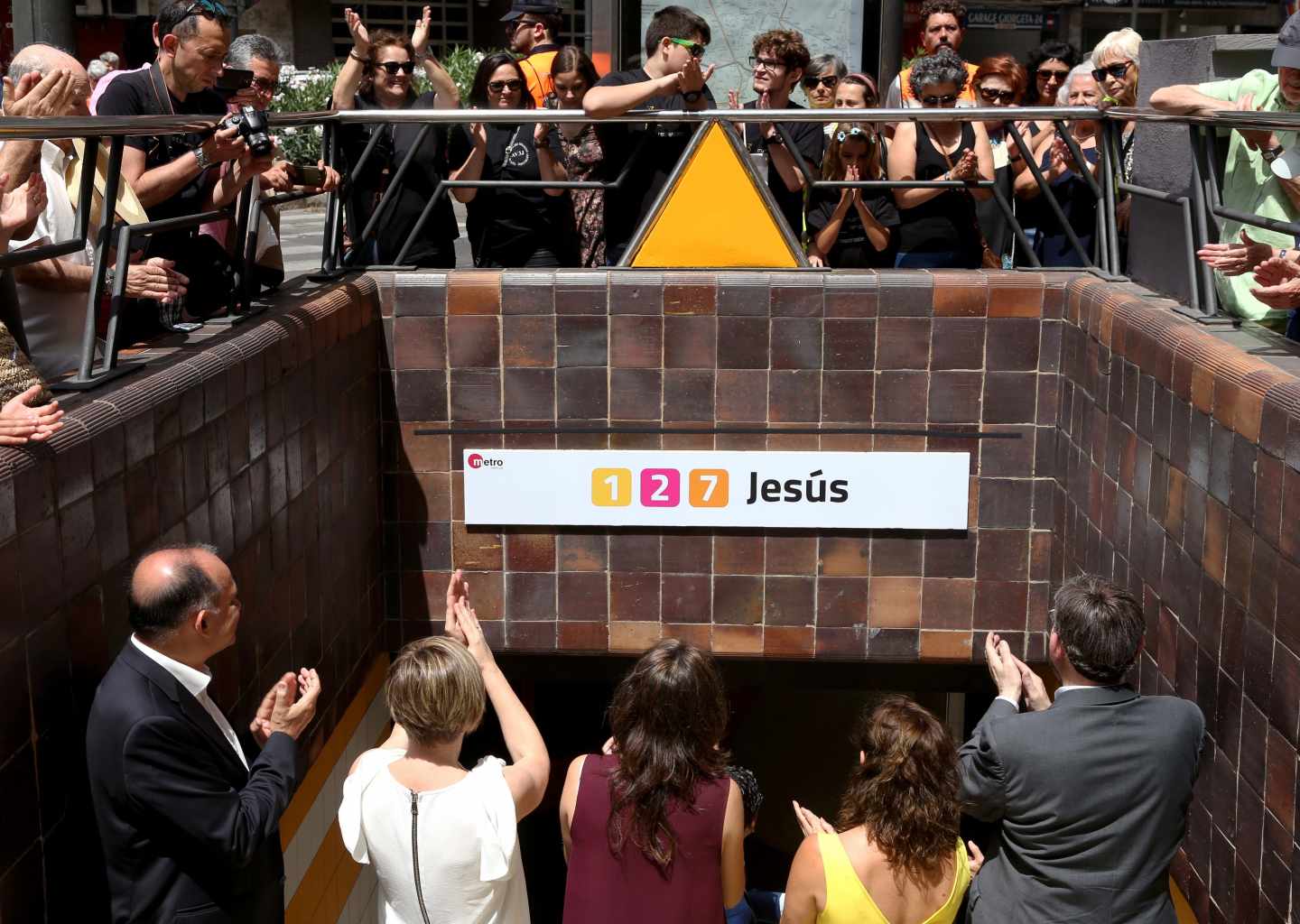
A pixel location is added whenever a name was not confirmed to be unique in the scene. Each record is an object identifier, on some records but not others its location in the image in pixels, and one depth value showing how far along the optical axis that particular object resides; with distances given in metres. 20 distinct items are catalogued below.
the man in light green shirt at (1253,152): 4.39
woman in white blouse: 3.29
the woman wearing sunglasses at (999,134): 6.39
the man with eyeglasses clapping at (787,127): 6.04
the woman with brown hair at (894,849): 3.46
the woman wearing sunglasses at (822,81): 6.76
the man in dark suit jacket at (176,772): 2.85
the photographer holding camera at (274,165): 4.40
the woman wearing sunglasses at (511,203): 6.23
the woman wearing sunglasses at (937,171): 6.12
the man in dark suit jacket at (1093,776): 3.53
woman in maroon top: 3.37
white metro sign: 5.68
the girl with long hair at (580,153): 6.12
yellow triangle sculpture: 5.64
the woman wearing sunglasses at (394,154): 6.09
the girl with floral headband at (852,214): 6.04
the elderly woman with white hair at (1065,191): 6.17
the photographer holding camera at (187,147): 4.43
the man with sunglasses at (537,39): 7.09
